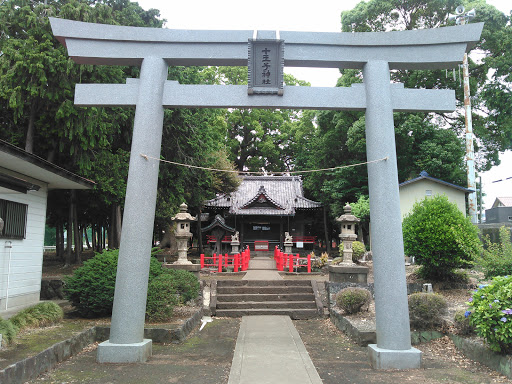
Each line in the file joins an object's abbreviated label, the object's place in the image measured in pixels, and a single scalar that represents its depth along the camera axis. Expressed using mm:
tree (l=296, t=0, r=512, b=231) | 20734
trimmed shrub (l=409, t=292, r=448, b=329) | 7828
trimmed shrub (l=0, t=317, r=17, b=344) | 5875
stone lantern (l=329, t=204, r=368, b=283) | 11938
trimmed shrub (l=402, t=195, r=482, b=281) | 11180
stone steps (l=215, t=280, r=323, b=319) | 11594
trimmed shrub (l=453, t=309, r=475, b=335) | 6988
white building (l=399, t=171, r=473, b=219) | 22484
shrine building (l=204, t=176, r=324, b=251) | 30375
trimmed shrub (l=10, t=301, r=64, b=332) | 7020
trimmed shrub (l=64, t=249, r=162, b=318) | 8531
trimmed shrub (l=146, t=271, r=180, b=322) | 8391
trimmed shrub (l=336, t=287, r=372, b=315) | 9562
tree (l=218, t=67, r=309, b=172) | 38875
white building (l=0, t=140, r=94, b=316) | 8469
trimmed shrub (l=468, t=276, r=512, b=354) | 5277
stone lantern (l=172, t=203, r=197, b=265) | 14320
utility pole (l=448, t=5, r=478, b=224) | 16891
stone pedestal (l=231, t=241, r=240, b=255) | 23200
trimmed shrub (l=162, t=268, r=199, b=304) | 9703
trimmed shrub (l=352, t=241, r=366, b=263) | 18812
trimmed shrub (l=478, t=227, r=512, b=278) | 9055
